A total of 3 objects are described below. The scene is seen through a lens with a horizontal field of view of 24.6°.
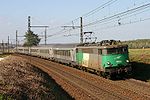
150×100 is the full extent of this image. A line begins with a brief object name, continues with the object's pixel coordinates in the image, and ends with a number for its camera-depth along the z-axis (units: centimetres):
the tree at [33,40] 12622
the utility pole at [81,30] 4913
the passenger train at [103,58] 2961
